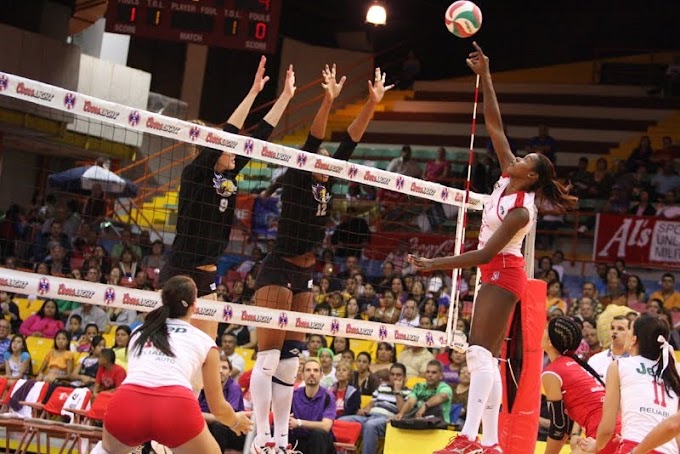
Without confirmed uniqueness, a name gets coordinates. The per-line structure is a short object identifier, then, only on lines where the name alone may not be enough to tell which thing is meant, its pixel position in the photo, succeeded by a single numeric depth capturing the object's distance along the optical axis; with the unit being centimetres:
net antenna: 905
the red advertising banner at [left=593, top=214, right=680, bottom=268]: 1789
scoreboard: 1653
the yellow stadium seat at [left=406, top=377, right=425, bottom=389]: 1384
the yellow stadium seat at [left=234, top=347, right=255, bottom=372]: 1471
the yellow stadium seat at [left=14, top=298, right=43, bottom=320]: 1820
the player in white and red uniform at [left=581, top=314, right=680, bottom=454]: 651
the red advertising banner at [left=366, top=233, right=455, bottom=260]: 1842
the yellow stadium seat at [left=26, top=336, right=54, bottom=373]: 1569
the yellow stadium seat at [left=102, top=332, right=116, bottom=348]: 1589
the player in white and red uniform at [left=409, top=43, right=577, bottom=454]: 739
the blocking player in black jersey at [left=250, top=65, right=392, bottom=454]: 841
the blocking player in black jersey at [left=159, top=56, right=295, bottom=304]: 834
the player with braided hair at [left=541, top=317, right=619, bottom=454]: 787
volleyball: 855
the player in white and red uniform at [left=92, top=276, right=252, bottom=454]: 618
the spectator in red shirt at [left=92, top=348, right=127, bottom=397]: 1363
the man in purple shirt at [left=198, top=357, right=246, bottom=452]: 1202
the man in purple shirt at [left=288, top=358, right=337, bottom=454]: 1158
